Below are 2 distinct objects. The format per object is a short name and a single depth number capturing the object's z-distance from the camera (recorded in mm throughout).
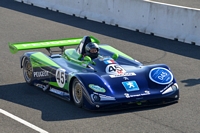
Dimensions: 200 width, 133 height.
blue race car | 11359
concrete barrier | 17984
